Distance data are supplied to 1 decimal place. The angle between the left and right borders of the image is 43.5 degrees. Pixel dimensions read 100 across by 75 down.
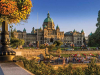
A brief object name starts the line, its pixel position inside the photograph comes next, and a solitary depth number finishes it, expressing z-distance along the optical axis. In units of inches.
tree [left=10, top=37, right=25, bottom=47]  1736.5
